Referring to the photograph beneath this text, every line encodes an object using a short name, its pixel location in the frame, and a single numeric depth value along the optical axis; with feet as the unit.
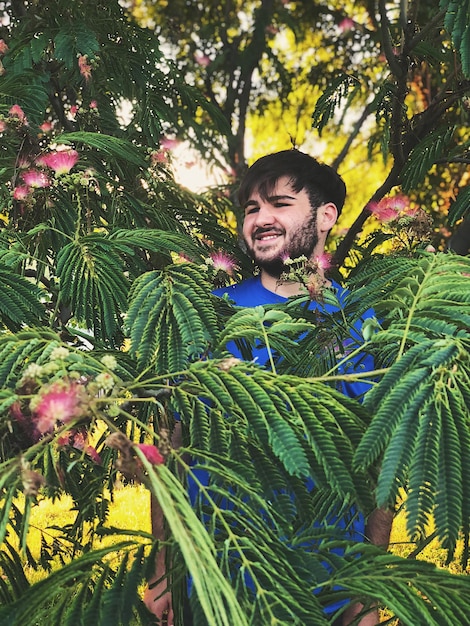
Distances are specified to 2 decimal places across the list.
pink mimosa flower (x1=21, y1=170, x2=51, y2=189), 5.19
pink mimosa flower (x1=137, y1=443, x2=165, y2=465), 2.52
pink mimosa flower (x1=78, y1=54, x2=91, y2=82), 6.36
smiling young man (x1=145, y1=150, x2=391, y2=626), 5.96
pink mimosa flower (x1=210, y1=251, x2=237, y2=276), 5.66
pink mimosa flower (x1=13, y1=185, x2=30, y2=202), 5.13
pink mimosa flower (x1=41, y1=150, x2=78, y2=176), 5.13
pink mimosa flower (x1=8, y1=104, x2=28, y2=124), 5.50
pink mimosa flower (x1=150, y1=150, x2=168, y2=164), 6.50
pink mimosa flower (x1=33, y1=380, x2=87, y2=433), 2.60
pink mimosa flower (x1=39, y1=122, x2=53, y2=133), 6.83
